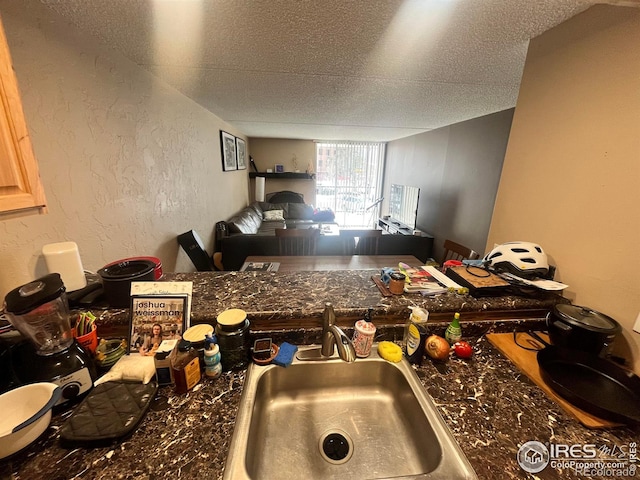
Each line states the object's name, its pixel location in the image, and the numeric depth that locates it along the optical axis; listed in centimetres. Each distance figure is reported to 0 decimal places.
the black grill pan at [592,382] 68
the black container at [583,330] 80
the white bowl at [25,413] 53
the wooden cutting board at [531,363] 67
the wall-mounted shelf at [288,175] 589
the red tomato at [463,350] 89
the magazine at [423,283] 105
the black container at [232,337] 80
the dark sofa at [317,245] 291
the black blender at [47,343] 64
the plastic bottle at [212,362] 76
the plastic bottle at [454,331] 93
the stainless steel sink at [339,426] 65
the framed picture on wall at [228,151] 366
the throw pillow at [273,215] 569
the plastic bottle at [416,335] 85
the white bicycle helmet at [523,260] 107
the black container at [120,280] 88
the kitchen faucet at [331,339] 74
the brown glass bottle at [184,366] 71
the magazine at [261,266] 233
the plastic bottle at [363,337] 87
